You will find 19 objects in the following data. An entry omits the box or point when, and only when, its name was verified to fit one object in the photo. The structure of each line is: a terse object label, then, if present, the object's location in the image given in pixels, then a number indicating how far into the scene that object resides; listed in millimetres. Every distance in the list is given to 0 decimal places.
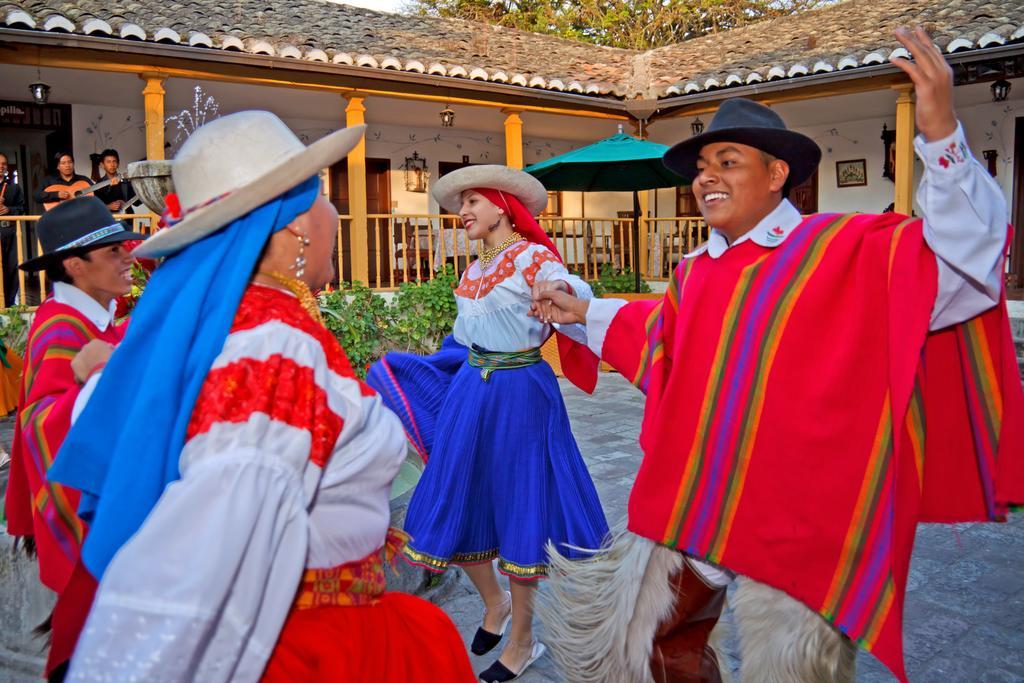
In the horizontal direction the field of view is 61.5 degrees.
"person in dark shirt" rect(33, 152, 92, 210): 9742
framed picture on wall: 13781
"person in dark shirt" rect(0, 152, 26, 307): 9773
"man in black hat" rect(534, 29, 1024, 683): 2043
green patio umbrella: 9625
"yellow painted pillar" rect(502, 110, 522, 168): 12875
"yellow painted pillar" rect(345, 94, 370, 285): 11406
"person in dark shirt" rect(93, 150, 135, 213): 9625
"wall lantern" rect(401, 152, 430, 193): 14617
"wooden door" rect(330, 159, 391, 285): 14383
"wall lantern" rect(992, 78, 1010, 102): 10727
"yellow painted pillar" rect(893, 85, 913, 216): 11562
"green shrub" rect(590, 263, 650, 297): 13156
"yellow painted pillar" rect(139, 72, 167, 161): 9961
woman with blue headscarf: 1205
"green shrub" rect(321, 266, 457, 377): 9781
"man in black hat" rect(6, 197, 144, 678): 2037
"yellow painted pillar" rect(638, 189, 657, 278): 13961
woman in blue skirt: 3428
